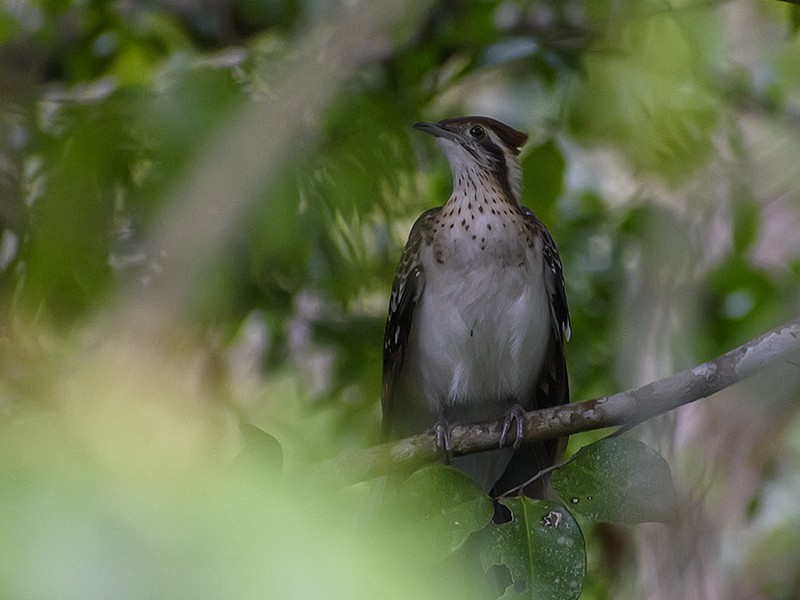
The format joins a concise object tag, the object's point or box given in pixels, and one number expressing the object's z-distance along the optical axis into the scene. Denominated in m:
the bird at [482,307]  9.51
